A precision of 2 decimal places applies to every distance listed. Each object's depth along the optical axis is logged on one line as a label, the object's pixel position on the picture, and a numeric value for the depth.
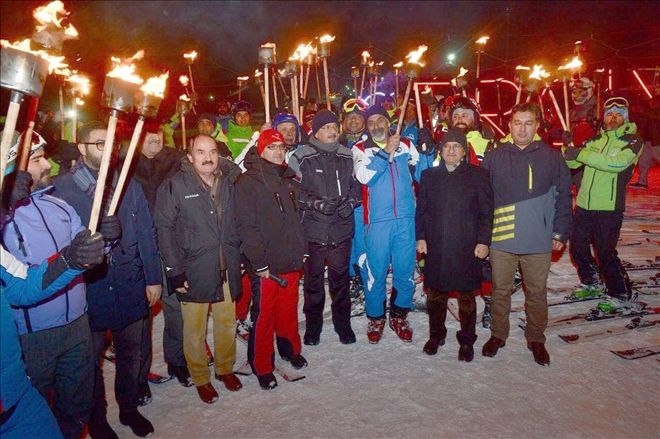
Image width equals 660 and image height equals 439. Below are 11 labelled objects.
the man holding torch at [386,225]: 5.12
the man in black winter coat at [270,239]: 4.18
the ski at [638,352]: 4.51
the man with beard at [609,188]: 5.53
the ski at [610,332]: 4.96
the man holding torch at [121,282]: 3.37
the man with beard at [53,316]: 2.65
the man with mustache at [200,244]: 3.88
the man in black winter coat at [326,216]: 4.93
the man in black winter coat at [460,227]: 4.64
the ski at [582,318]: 5.39
